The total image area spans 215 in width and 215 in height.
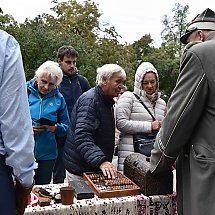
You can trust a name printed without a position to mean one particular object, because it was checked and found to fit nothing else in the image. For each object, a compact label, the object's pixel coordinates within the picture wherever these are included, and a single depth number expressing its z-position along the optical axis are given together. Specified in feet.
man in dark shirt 12.21
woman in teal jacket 9.52
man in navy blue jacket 7.61
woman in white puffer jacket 9.11
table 6.11
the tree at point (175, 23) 78.64
